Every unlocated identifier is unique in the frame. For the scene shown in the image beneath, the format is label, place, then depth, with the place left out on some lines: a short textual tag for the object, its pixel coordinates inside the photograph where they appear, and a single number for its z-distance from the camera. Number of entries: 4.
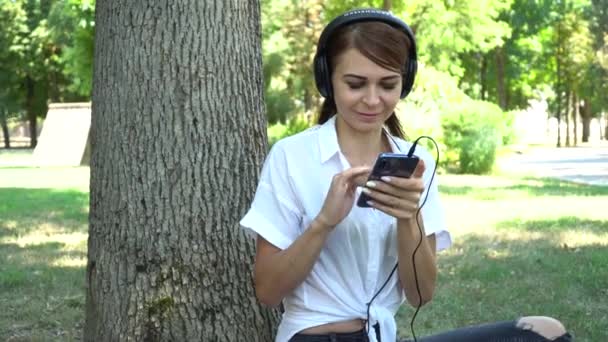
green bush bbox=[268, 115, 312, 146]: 24.25
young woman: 2.48
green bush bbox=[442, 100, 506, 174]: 22.41
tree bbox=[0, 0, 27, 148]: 47.62
